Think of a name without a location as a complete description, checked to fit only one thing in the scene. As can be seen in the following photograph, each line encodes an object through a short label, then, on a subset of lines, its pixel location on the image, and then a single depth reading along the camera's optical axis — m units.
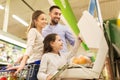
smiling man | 2.03
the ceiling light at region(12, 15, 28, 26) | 7.35
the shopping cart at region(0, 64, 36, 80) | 1.74
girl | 1.47
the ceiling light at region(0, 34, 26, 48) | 5.09
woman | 1.75
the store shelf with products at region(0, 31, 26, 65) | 5.12
